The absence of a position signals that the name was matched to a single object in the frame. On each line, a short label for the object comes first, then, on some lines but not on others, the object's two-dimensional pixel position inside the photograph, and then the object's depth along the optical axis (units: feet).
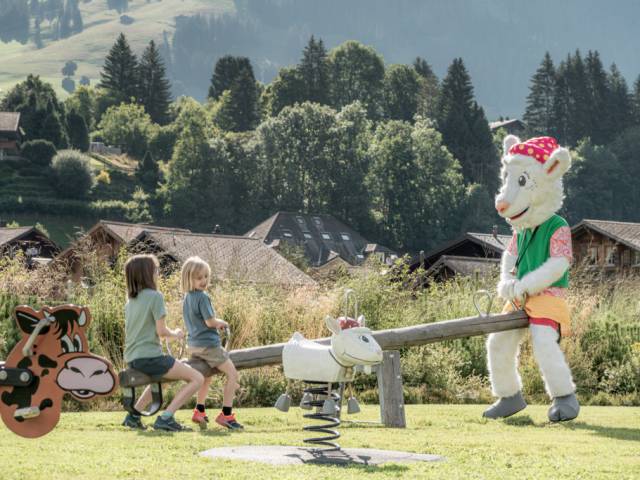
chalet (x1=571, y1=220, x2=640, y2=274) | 132.98
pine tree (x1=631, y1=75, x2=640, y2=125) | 376.89
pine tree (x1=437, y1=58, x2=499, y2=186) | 311.88
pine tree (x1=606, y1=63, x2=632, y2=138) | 368.27
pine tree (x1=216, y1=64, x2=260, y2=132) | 331.36
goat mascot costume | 35.14
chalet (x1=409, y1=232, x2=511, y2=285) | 146.96
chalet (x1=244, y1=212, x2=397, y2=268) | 227.20
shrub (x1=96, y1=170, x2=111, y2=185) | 286.05
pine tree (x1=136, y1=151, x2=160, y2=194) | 294.00
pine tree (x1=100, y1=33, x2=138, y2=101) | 378.12
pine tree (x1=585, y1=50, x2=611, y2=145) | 367.04
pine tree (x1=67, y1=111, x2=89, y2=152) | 312.50
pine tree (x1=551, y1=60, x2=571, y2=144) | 372.58
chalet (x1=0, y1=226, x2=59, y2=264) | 155.84
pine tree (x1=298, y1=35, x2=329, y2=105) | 322.96
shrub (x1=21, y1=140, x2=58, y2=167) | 286.46
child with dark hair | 27.99
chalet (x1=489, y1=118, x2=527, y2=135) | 447.42
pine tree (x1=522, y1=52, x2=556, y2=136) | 373.81
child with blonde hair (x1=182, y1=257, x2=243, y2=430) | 30.94
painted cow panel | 21.21
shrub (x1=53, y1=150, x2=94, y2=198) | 274.36
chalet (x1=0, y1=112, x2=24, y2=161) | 285.64
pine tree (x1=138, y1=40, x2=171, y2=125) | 372.79
